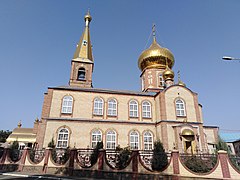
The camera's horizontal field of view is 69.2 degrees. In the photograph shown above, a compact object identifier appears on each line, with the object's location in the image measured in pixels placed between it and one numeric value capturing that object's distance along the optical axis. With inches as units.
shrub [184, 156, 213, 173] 467.8
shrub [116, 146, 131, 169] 495.5
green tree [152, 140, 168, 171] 487.5
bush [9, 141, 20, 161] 645.4
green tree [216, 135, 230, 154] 708.0
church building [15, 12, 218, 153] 746.8
